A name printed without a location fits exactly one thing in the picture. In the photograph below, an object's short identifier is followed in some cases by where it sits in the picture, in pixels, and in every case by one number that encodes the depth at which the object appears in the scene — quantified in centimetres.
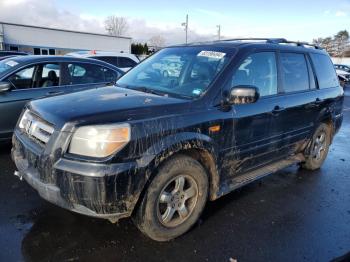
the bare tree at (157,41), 7839
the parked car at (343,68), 3368
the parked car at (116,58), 1251
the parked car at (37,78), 549
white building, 3534
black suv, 284
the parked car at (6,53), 1532
